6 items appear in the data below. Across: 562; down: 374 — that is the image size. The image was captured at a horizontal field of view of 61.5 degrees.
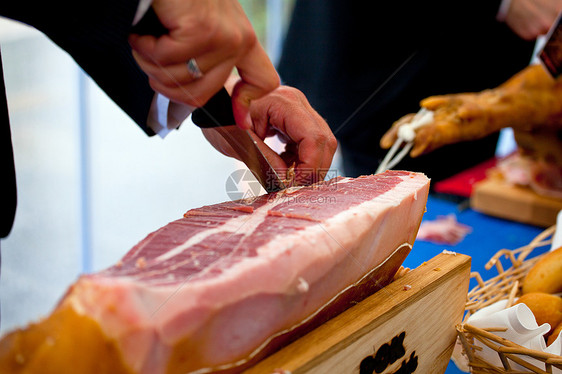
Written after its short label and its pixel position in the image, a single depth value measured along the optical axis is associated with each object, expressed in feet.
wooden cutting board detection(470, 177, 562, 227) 7.50
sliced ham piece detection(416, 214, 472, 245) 6.49
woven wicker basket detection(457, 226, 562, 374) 3.02
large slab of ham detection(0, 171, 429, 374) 1.84
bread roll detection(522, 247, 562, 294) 4.06
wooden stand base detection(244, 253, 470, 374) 2.45
